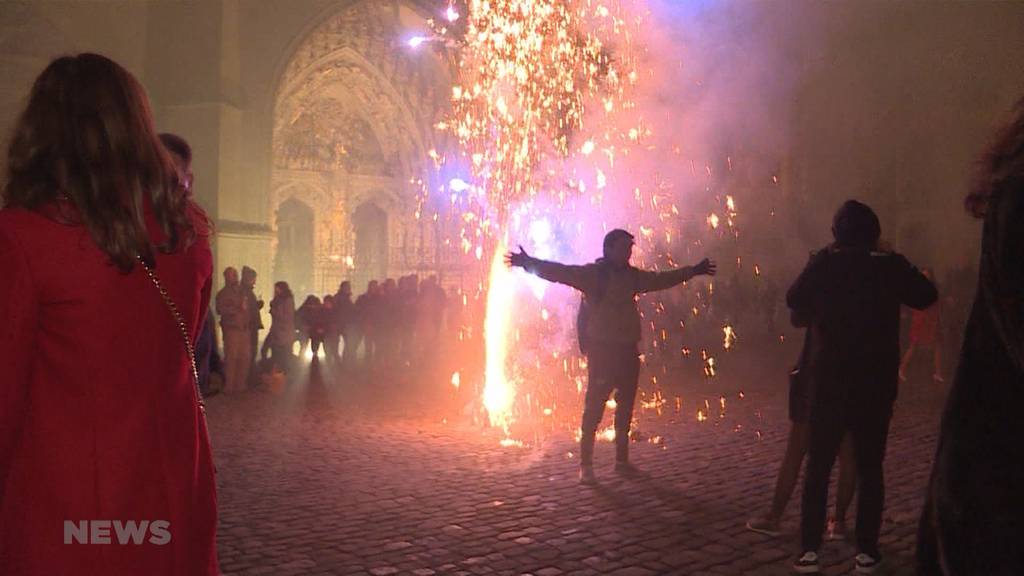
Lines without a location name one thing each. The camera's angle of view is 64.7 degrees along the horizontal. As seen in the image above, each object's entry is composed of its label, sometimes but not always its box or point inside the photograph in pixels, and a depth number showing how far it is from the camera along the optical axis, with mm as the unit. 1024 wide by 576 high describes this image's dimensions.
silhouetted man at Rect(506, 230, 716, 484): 5375
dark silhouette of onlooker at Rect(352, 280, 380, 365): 13969
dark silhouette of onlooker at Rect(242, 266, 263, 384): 10020
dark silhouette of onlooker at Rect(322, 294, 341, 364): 12906
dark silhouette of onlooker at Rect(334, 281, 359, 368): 13883
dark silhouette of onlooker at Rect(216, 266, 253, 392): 9750
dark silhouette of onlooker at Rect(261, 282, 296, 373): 11203
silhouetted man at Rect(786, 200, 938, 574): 3389
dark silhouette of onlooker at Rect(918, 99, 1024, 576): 1257
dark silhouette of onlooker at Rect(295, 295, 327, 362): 11492
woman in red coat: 1348
